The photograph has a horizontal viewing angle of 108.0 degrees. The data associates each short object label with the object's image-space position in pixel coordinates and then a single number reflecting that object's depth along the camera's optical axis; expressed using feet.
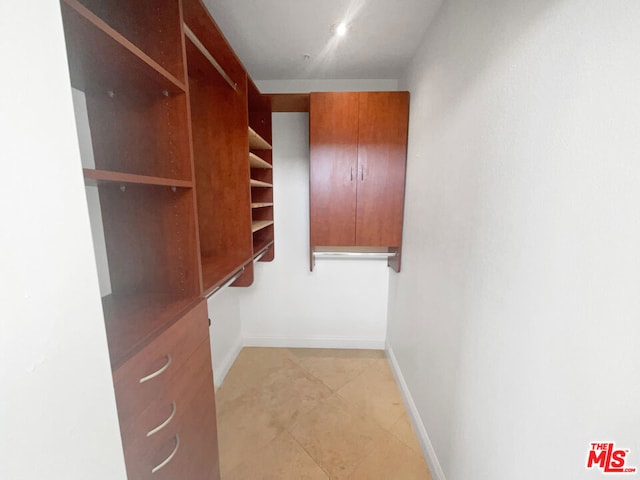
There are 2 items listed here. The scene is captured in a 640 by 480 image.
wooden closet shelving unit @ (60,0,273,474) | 2.14
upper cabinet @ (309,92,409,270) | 5.92
